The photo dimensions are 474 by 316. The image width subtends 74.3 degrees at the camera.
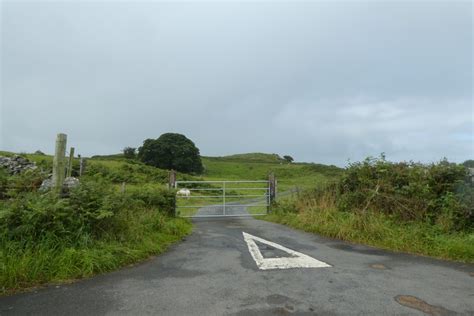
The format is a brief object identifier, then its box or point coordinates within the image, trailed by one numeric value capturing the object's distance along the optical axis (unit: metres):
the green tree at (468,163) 8.08
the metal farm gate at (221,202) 14.22
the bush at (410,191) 7.21
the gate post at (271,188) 14.14
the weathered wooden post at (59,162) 6.04
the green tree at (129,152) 63.74
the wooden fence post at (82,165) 10.85
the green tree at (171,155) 53.91
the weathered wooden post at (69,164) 7.55
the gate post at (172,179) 12.72
